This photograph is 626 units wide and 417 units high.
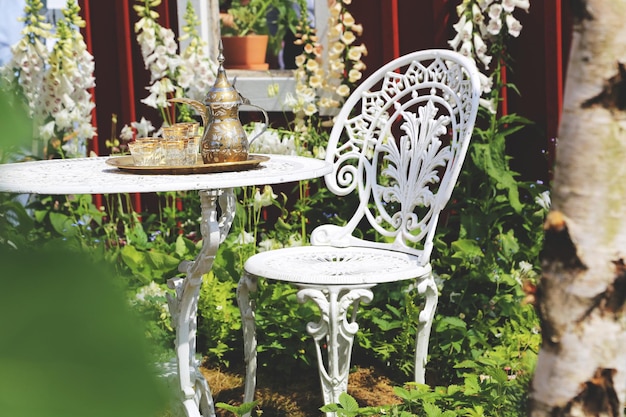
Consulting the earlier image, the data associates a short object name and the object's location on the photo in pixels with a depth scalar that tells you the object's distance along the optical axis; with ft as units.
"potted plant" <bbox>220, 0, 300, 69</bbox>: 19.01
